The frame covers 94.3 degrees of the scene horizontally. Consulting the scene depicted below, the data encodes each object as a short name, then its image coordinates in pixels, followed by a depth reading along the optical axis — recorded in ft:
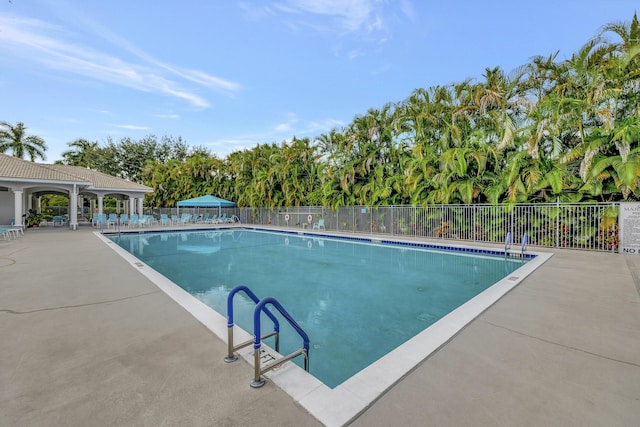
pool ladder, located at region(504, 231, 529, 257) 28.32
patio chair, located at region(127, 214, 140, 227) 63.67
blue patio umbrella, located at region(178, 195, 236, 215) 73.05
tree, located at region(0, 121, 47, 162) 85.66
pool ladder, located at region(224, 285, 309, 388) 7.43
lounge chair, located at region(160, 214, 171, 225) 72.23
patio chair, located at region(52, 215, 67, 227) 71.98
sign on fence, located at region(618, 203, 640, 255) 27.84
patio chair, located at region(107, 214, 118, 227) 64.69
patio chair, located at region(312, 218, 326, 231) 59.62
